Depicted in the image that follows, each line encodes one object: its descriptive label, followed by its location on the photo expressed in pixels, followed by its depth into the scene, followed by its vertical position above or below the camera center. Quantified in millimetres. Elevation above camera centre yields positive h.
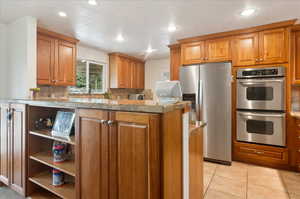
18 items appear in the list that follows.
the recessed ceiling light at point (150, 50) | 4184 +1319
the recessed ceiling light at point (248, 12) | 2206 +1220
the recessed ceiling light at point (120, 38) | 3267 +1272
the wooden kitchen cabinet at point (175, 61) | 3862 +919
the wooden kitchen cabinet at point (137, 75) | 5131 +783
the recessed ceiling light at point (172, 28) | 2754 +1249
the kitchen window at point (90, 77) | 4000 +565
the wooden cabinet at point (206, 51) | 3049 +941
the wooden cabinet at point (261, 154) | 2636 -949
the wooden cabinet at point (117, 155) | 990 -386
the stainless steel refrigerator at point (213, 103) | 2877 -79
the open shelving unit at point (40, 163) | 1658 -673
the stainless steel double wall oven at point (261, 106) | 2615 -114
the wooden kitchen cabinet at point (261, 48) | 2637 +880
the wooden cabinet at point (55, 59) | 2812 +748
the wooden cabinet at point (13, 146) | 1811 -567
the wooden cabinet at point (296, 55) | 2787 +751
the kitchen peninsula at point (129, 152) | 983 -376
